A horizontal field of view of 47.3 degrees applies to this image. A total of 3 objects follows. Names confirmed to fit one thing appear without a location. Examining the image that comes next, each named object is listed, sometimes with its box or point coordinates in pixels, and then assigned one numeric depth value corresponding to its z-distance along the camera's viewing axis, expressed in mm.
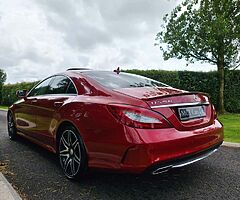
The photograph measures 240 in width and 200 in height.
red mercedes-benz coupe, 2721
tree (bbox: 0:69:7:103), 43141
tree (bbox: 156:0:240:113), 12602
